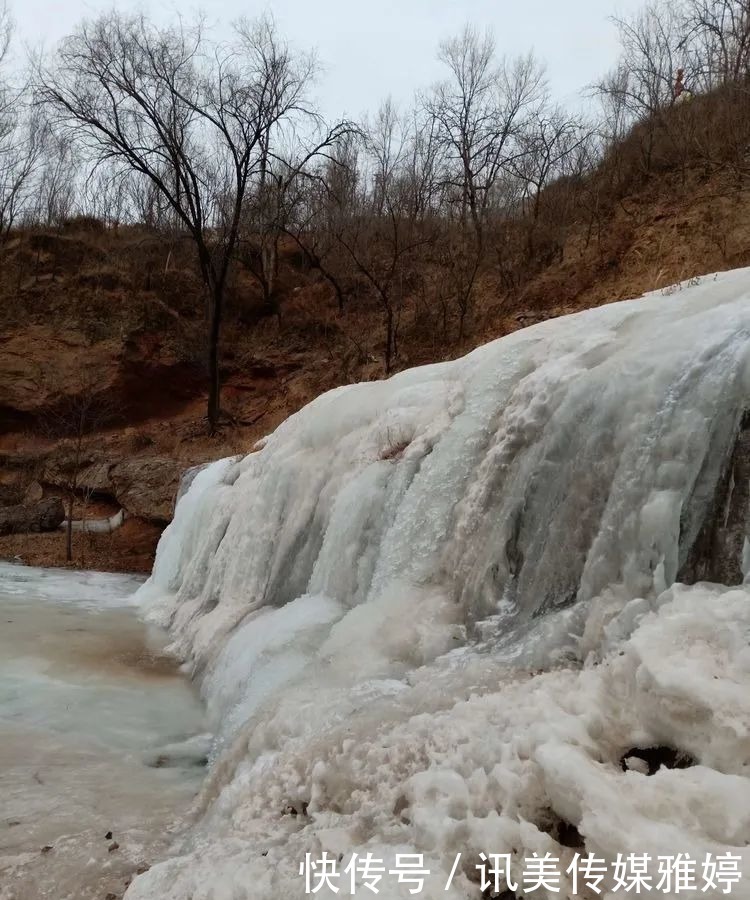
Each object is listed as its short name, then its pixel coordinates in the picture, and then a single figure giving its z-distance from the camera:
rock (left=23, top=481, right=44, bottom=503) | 15.13
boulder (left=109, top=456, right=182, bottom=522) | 12.79
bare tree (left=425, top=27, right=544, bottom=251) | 15.83
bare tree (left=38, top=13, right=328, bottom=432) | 13.30
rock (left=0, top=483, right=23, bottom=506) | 14.73
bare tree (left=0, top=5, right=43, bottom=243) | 19.69
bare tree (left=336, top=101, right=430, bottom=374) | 15.48
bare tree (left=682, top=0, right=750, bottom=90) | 11.05
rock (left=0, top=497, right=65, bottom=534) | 13.41
